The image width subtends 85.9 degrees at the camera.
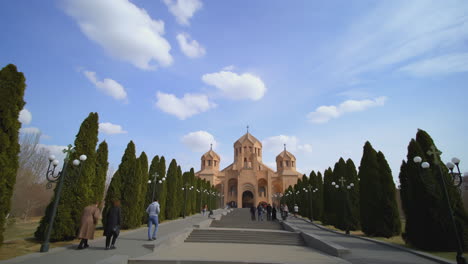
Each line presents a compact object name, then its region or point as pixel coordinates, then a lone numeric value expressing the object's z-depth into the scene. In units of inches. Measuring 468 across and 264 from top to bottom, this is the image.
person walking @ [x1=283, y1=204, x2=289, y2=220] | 782.8
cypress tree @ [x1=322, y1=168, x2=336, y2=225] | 695.7
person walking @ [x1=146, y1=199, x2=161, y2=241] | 340.8
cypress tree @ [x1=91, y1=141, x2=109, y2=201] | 412.4
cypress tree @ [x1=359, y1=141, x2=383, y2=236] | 466.3
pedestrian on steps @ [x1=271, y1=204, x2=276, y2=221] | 772.6
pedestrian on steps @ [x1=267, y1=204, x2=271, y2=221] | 809.7
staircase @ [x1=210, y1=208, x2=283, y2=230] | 617.1
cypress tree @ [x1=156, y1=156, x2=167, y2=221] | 717.9
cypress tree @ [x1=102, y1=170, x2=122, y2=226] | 489.3
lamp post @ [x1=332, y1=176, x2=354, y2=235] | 526.4
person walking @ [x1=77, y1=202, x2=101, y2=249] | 267.7
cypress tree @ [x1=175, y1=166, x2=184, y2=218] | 897.7
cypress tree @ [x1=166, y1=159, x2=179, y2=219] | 789.9
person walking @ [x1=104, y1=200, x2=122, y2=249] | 271.6
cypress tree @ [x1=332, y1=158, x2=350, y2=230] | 565.8
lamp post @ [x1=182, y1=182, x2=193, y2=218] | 927.7
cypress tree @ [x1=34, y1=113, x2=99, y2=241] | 325.4
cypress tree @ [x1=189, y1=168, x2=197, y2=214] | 1126.6
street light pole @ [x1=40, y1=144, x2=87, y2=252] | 258.5
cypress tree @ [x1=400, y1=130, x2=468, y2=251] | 306.7
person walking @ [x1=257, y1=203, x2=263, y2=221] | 782.2
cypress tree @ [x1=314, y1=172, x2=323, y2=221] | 915.4
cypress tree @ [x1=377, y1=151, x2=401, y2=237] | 455.2
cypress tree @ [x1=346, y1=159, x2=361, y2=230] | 576.7
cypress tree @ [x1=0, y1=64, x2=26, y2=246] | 254.5
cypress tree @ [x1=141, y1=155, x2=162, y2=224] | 689.0
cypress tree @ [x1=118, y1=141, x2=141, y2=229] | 503.5
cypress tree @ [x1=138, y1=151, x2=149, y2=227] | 553.5
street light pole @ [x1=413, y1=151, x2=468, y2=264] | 238.0
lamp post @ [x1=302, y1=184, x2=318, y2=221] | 935.7
